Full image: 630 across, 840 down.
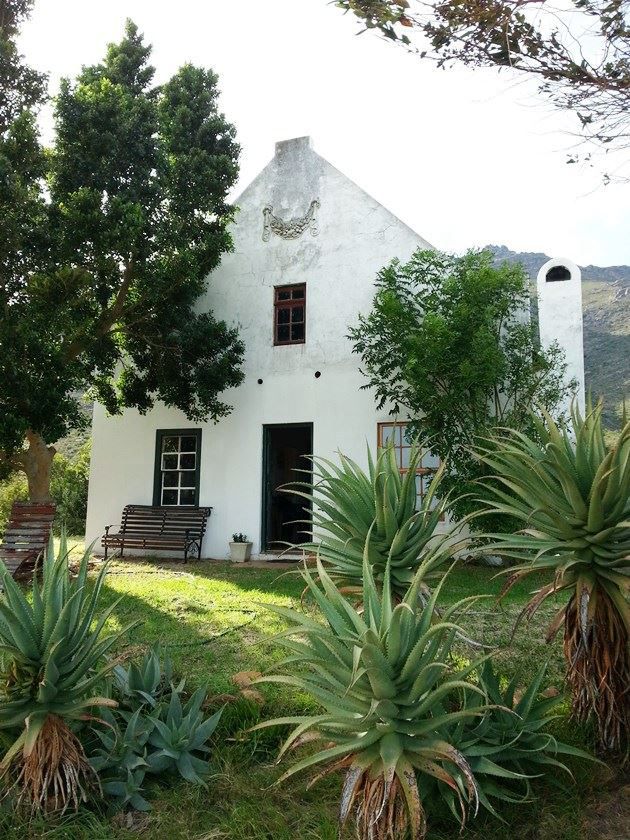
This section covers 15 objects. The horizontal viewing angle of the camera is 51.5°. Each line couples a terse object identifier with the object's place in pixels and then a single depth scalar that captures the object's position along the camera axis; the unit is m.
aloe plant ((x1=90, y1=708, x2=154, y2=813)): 3.21
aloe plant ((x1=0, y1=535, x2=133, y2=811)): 3.04
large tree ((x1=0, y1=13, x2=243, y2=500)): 8.99
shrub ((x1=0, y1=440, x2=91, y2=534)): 17.08
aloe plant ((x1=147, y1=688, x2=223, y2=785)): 3.34
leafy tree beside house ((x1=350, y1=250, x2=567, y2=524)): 9.45
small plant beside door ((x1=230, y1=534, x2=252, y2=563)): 11.48
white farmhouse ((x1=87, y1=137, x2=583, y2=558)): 11.55
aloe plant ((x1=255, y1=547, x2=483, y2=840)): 2.41
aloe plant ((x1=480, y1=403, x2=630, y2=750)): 3.04
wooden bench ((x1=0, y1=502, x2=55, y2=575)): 8.58
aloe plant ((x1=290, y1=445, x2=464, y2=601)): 3.41
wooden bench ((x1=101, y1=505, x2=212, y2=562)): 11.71
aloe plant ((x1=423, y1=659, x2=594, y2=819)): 2.83
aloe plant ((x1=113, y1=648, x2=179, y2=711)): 3.75
